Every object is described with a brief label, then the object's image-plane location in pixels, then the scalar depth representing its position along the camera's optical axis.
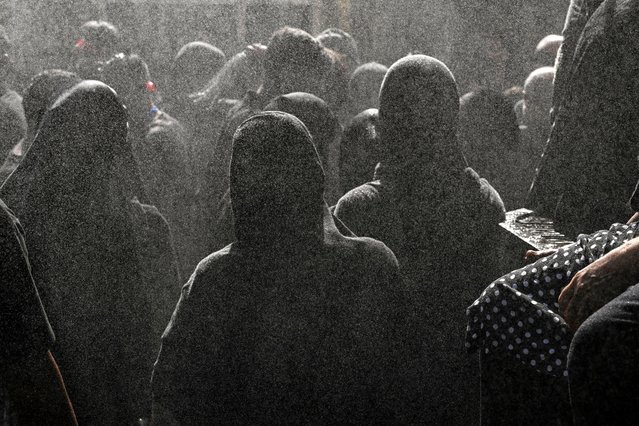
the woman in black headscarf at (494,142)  4.30
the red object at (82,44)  6.18
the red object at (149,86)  5.42
